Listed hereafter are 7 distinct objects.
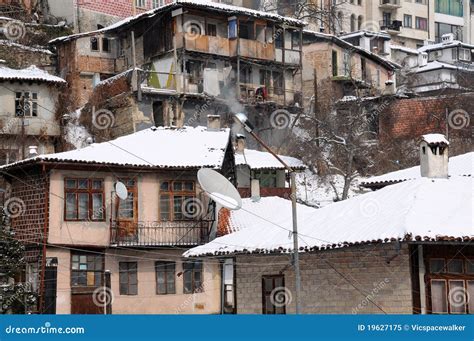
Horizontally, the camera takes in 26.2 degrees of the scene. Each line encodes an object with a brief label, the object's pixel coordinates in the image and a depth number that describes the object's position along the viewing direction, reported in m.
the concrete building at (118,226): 36.31
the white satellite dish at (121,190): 35.00
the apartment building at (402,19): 79.31
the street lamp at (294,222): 20.78
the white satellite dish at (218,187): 24.88
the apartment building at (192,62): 53.34
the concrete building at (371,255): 21.73
